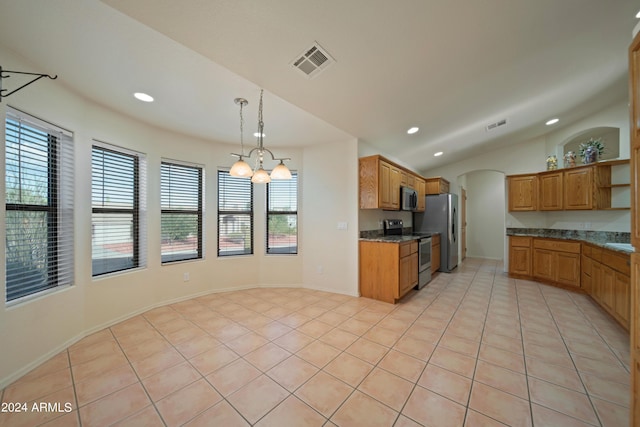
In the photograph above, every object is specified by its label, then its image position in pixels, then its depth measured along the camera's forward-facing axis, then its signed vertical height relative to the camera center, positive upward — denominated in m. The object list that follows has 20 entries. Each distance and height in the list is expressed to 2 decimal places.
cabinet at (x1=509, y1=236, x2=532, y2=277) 4.86 -0.92
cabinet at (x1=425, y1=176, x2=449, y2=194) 5.83 +0.70
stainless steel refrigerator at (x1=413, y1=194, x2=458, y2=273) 5.43 -0.23
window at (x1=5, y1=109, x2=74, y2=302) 1.97 +0.08
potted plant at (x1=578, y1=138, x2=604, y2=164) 4.12 +1.10
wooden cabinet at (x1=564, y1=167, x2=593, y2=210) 4.14 +0.44
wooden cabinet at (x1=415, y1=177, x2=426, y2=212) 5.38 +0.48
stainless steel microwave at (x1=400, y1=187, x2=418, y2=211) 4.45 +0.28
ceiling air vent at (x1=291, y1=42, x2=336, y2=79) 1.92 +1.32
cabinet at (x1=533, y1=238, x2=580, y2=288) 4.12 -0.93
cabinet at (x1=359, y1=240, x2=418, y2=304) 3.51 -0.90
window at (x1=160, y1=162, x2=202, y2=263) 3.49 +0.02
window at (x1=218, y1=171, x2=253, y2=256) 4.09 -0.03
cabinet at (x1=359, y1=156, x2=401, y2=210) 3.72 +0.49
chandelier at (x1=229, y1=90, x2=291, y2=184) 2.41 +0.44
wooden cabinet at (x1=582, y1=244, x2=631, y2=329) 2.63 -0.89
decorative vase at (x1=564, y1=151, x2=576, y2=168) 4.46 +1.03
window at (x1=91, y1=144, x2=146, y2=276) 2.79 +0.06
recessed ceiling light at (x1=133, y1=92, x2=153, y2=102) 2.45 +1.26
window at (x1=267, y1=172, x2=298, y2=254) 4.39 -0.06
